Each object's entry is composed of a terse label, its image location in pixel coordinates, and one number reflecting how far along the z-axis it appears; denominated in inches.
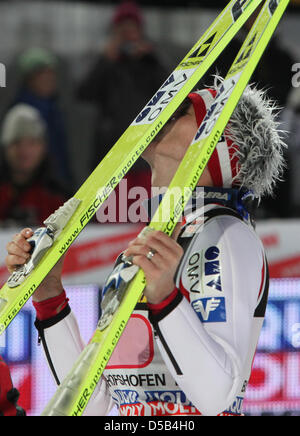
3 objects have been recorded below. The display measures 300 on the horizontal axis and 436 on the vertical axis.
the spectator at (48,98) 363.9
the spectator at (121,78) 355.9
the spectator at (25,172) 323.0
